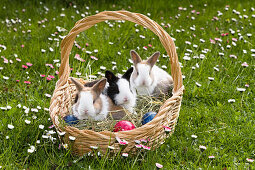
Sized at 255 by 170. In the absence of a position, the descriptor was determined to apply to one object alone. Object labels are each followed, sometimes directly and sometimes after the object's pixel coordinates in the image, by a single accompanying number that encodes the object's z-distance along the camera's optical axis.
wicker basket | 3.22
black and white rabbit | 3.87
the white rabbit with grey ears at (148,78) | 4.23
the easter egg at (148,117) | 3.78
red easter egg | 3.54
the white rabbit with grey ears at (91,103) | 3.58
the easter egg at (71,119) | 3.76
